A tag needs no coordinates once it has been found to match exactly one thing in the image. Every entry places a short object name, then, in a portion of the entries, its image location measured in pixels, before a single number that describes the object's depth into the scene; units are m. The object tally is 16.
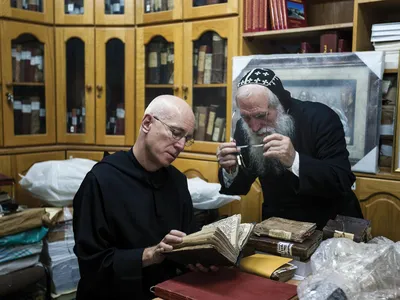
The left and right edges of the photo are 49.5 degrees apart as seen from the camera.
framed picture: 1.83
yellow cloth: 1.26
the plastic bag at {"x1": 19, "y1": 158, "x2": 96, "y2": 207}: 2.52
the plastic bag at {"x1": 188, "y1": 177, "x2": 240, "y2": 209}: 2.34
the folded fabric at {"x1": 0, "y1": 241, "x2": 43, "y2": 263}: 2.28
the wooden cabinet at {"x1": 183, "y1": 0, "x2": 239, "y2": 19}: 2.38
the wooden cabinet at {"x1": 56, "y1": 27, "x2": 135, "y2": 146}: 2.86
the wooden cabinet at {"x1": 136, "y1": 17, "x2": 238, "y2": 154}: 2.47
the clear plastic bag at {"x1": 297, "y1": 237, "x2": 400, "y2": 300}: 1.04
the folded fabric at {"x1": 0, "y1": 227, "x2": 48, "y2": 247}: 2.26
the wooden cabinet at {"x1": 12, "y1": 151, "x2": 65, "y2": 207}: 2.70
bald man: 1.34
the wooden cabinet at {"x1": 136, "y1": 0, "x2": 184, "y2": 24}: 2.60
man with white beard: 1.81
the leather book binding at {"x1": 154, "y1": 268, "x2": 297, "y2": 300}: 1.11
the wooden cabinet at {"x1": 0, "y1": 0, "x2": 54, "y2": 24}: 2.58
